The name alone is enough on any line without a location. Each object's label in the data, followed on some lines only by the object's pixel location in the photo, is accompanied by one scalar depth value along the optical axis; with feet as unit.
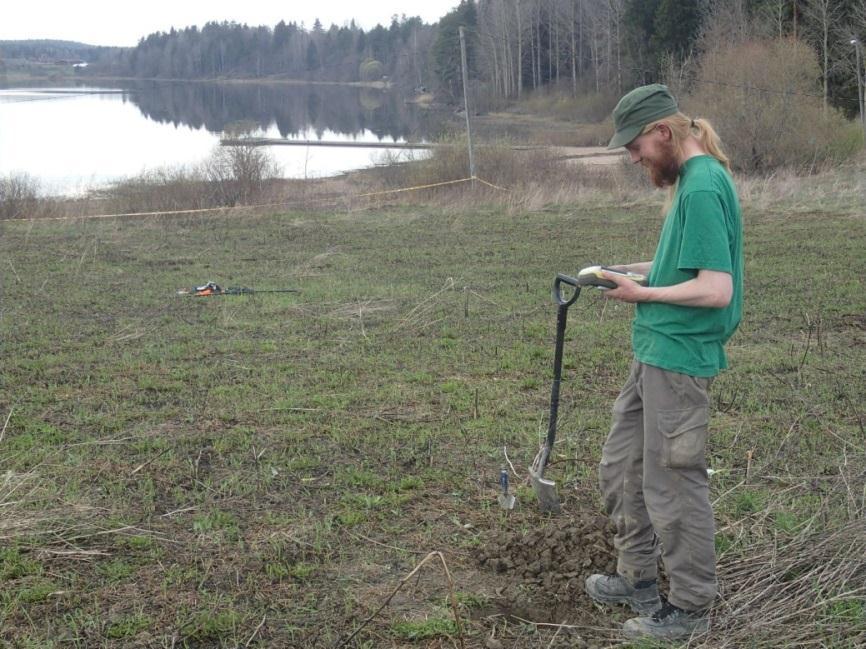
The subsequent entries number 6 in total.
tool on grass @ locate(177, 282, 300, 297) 31.76
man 9.23
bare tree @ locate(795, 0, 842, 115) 107.45
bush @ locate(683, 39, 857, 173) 71.82
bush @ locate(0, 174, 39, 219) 58.84
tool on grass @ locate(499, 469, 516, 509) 14.03
